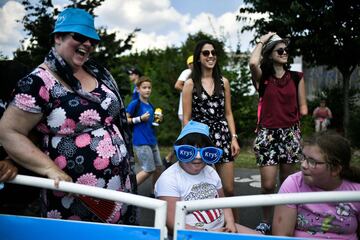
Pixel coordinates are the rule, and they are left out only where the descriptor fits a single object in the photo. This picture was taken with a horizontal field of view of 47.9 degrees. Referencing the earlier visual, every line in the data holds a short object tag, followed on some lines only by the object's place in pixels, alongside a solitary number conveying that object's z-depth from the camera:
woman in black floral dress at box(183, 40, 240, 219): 3.62
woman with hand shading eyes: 3.67
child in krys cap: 2.45
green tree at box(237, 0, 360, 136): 11.12
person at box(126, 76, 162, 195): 5.45
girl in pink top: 2.12
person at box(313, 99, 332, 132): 13.81
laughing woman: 1.98
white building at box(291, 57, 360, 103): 17.05
